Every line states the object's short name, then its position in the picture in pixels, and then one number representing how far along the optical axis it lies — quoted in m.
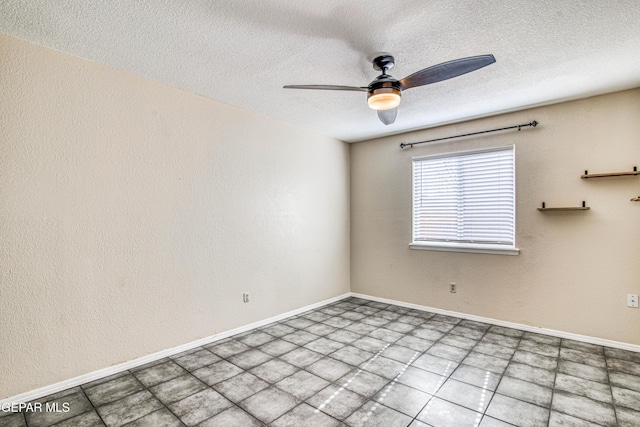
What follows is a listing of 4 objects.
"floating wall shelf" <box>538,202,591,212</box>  3.09
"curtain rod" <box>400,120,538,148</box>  3.39
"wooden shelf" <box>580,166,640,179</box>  2.87
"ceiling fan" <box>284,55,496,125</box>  1.87
